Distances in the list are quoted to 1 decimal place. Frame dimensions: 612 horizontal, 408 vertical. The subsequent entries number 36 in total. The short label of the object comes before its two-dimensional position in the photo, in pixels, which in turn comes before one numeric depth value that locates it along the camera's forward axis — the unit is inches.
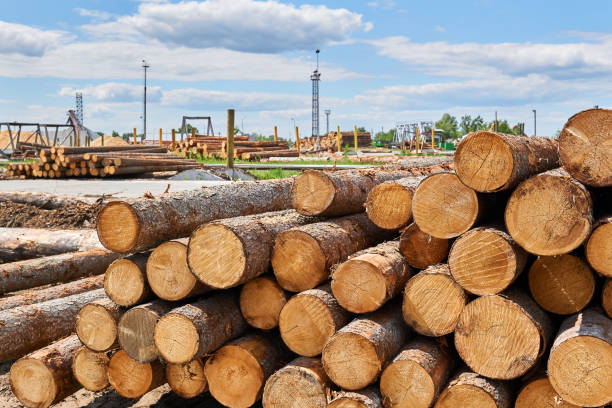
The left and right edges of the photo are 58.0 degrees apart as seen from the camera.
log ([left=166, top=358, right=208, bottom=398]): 161.8
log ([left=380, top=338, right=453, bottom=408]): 130.1
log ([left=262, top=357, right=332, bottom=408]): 139.2
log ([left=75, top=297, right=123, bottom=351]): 159.9
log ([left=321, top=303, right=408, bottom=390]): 132.7
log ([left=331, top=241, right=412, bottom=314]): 140.5
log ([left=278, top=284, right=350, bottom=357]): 145.8
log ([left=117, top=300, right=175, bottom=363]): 153.5
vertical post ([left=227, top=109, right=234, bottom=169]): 555.5
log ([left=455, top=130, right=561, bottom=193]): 128.3
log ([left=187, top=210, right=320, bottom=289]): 147.5
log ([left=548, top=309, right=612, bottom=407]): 117.0
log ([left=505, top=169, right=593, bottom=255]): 120.7
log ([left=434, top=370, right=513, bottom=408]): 125.6
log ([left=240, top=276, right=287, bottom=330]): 156.9
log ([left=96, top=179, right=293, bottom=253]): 154.3
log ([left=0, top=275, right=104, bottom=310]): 211.8
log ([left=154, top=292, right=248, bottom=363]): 145.6
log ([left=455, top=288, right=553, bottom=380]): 124.6
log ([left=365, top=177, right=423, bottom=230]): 156.7
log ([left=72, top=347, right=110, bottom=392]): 168.4
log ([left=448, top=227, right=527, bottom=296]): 127.0
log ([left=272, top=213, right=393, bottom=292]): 152.2
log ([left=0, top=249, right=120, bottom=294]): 251.0
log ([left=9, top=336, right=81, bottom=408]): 163.2
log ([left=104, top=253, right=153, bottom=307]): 157.4
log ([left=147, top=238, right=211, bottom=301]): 153.9
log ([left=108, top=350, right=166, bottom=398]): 164.4
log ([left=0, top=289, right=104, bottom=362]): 183.8
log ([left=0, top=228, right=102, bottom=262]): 296.0
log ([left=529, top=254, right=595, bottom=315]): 130.6
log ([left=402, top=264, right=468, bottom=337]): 135.9
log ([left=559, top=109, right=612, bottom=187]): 123.4
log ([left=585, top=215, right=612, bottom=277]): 121.3
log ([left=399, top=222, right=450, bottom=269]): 147.7
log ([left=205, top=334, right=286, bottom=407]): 151.5
